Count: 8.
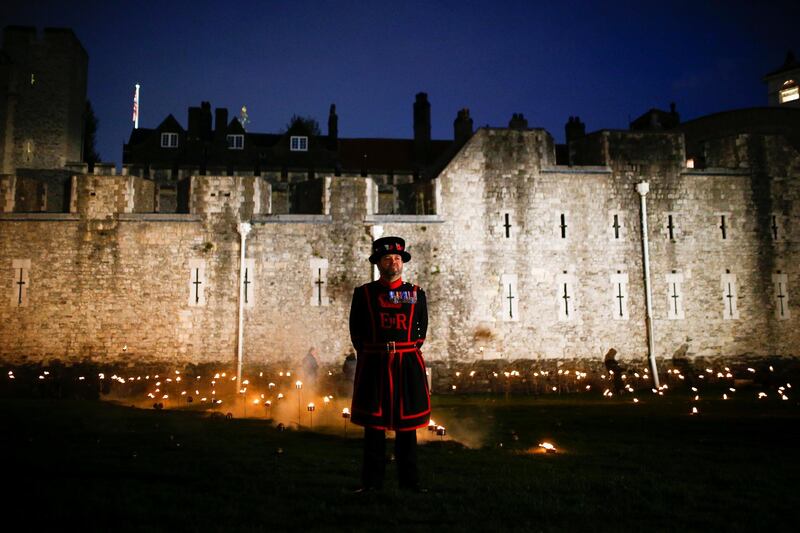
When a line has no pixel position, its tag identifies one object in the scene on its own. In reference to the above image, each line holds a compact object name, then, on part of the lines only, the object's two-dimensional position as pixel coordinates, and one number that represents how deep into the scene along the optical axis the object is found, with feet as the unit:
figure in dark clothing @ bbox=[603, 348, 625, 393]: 59.62
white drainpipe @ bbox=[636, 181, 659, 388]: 60.90
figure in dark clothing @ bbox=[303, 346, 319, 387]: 55.15
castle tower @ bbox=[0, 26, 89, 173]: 79.25
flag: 152.67
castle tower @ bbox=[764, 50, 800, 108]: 165.37
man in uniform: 18.78
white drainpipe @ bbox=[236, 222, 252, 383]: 57.06
